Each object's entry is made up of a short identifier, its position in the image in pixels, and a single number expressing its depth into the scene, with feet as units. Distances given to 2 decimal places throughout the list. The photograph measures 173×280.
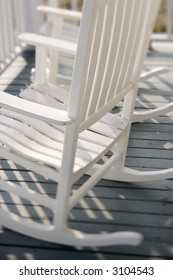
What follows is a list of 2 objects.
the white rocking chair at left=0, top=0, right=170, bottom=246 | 5.62
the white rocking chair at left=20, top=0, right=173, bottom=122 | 8.53
